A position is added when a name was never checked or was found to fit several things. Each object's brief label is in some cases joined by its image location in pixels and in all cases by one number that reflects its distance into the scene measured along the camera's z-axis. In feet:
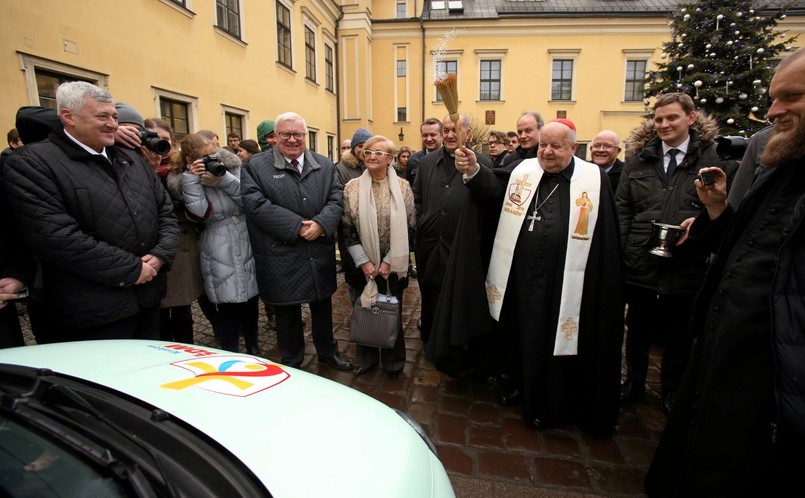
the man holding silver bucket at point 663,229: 9.09
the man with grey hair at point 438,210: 11.10
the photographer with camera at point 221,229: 10.12
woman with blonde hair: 10.68
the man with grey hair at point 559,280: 8.68
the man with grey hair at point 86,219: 6.95
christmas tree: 22.49
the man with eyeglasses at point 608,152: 12.67
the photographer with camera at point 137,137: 8.61
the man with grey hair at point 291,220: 10.14
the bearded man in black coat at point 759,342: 4.79
